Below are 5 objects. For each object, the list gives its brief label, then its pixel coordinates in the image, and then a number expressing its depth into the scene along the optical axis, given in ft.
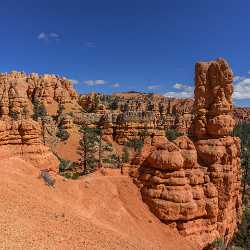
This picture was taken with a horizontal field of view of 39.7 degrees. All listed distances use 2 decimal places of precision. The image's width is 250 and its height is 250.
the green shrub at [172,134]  228.67
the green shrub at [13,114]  189.08
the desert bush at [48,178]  71.24
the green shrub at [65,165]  151.48
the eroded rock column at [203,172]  77.56
